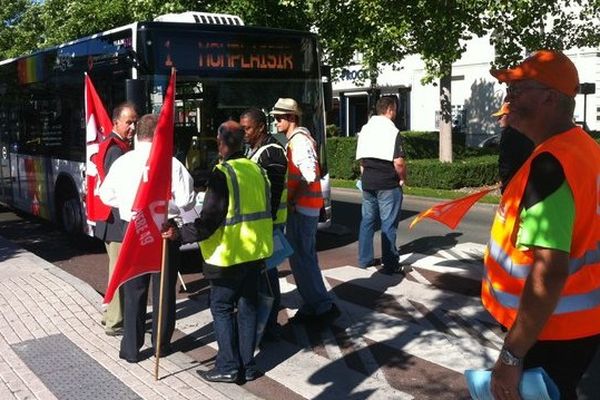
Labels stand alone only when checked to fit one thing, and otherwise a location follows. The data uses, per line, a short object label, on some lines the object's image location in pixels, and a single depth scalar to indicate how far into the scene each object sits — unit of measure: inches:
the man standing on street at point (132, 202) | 190.2
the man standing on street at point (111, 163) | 215.3
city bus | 307.3
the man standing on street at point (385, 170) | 296.2
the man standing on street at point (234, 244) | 170.1
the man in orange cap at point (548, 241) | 86.7
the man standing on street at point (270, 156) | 202.8
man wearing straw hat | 224.8
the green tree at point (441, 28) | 555.8
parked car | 1122.7
